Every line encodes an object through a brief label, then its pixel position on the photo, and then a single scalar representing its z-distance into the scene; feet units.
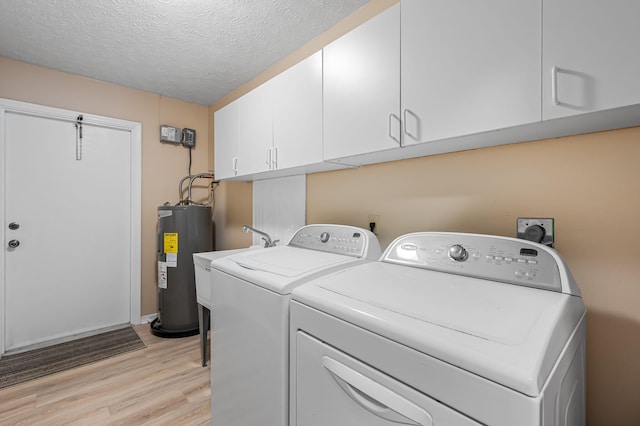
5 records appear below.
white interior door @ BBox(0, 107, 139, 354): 7.86
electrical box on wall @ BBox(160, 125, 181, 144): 9.97
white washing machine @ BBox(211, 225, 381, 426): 3.37
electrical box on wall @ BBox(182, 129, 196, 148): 10.45
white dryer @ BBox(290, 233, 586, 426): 1.75
